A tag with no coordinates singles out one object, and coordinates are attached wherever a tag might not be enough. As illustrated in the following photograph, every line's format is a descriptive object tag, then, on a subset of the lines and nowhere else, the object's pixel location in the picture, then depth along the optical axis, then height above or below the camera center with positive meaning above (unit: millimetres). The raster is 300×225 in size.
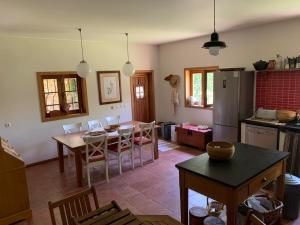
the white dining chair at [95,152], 3863 -1109
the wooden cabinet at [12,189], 2926 -1242
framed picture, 5845 +4
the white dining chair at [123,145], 4316 -1135
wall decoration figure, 6529 -71
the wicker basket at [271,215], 2287 -1313
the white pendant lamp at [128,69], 4781 +347
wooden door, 6727 -314
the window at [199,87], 5934 -88
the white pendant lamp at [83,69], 4238 +338
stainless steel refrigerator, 4590 -368
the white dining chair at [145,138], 4719 -1084
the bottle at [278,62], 4267 +326
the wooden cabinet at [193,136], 5492 -1254
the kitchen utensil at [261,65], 4398 +303
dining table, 3893 -937
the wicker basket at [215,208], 2451 -1361
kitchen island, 1882 -793
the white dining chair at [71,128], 4852 -838
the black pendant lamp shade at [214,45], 2664 +425
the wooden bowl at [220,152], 2262 -662
